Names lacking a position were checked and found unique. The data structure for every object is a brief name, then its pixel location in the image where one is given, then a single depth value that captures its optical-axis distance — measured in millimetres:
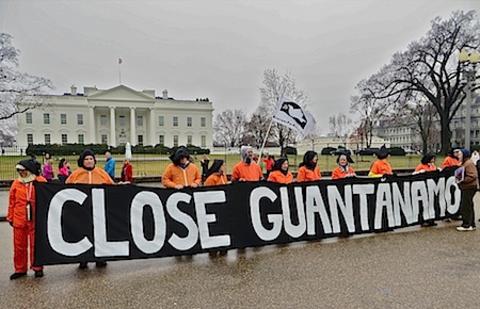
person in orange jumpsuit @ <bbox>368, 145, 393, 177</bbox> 8016
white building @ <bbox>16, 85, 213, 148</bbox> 71375
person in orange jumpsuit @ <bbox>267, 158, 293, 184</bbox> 7025
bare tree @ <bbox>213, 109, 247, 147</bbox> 96812
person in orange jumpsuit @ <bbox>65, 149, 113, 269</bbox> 5590
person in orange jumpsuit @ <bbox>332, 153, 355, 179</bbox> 8086
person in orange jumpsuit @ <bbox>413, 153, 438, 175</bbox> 8797
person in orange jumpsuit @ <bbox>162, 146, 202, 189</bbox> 6262
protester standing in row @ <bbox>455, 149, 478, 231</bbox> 7408
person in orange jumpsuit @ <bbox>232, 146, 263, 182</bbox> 7090
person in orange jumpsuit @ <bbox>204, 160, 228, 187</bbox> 6766
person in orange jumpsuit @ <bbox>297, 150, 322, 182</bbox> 7434
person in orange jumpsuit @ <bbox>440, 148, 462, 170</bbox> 8961
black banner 5055
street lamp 13234
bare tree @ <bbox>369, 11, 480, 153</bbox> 36969
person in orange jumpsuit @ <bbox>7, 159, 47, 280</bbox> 4953
